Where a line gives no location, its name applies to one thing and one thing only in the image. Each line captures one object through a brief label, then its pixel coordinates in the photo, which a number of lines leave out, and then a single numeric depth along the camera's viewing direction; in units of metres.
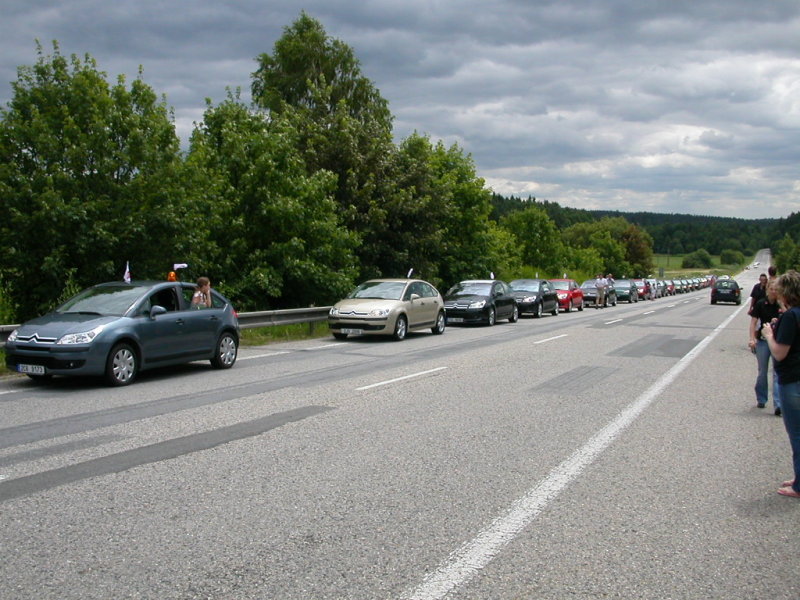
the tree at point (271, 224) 22.25
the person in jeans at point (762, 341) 8.95
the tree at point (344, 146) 29.45
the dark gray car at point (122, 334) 9.95
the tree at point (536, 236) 68.12
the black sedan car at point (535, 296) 31.16
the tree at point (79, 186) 16.31
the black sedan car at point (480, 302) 24.75
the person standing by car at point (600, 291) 42.94
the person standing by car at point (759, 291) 10.18
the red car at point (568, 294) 37.56
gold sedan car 18.19
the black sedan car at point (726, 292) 50.38
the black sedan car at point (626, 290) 53.09
